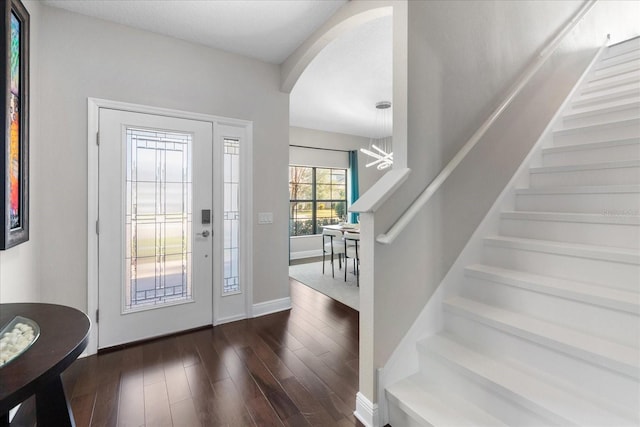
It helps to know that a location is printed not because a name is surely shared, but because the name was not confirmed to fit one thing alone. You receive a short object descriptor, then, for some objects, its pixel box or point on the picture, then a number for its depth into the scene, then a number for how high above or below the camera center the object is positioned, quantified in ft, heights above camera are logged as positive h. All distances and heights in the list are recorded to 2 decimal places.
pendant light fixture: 16.46 +6.08
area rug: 12.51 -3.37
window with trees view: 22.00 +1.26
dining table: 15.76 -0.77
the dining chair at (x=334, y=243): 15.60 -1.57
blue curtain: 23.43 +3.43
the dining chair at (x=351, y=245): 14.20 -1.52
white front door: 8.09 -0.35
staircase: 4.20 -1.73
